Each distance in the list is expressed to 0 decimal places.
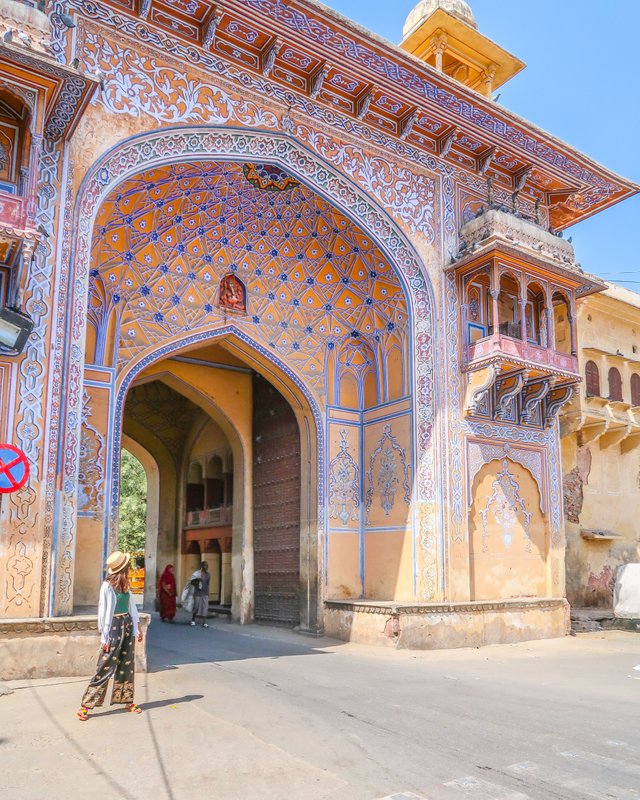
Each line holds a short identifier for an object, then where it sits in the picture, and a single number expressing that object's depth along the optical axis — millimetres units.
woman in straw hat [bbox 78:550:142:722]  5355
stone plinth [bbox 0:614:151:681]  6566
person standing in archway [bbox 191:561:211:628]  13133
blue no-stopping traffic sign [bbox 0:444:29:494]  6797
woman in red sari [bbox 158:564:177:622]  13781
